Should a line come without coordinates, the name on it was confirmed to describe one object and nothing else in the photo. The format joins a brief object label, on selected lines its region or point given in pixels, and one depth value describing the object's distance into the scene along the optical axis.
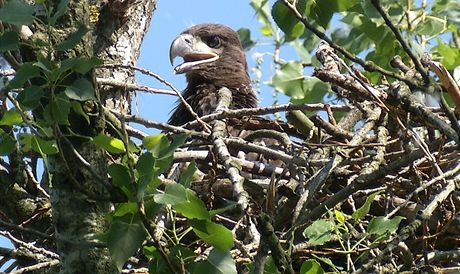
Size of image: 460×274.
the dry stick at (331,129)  7.48
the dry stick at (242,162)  7.29
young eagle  11.51
